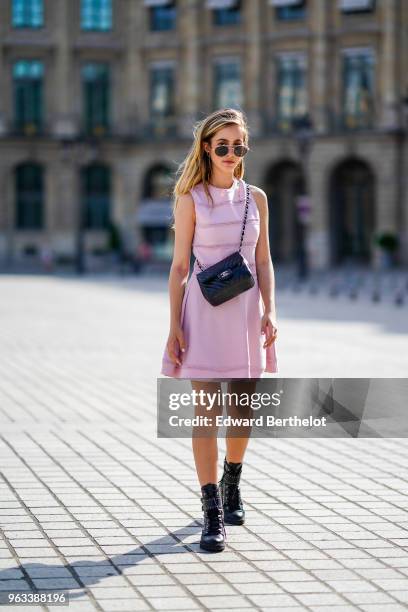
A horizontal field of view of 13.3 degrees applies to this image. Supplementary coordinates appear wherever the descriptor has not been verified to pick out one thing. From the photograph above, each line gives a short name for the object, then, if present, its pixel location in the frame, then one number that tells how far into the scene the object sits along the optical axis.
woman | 8.97
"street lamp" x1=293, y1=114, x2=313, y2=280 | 59.07
